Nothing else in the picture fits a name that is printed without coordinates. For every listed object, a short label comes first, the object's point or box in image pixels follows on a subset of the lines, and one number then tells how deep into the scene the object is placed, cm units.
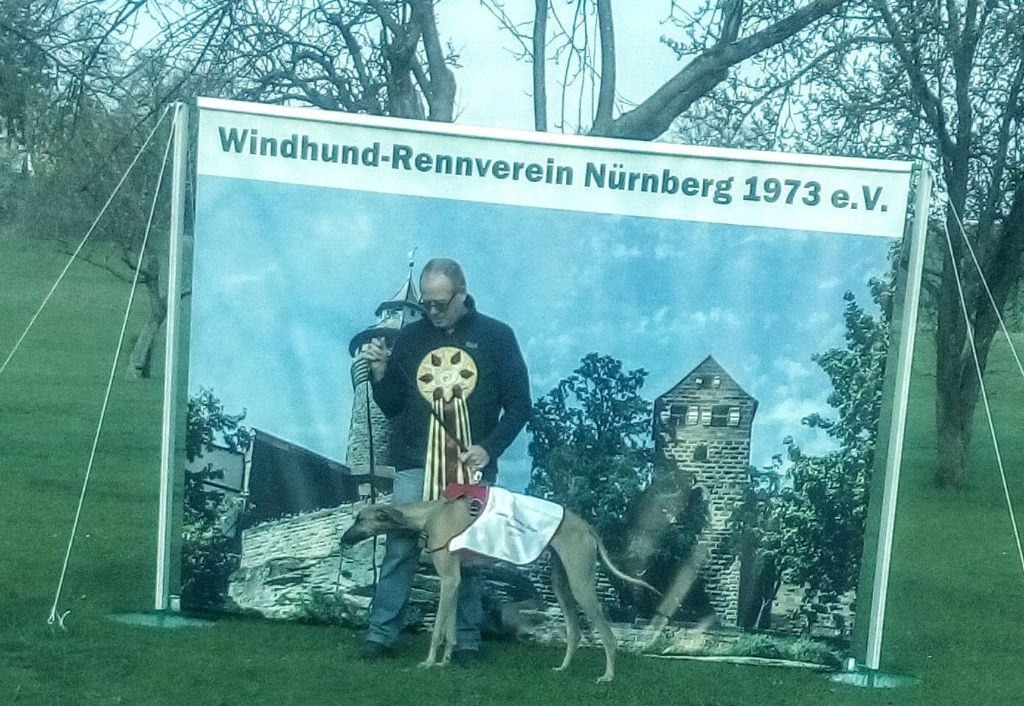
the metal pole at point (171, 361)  789
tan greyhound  755
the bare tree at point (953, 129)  1294
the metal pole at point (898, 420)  763
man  776
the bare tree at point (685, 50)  1085
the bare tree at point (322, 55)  1084
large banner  775
